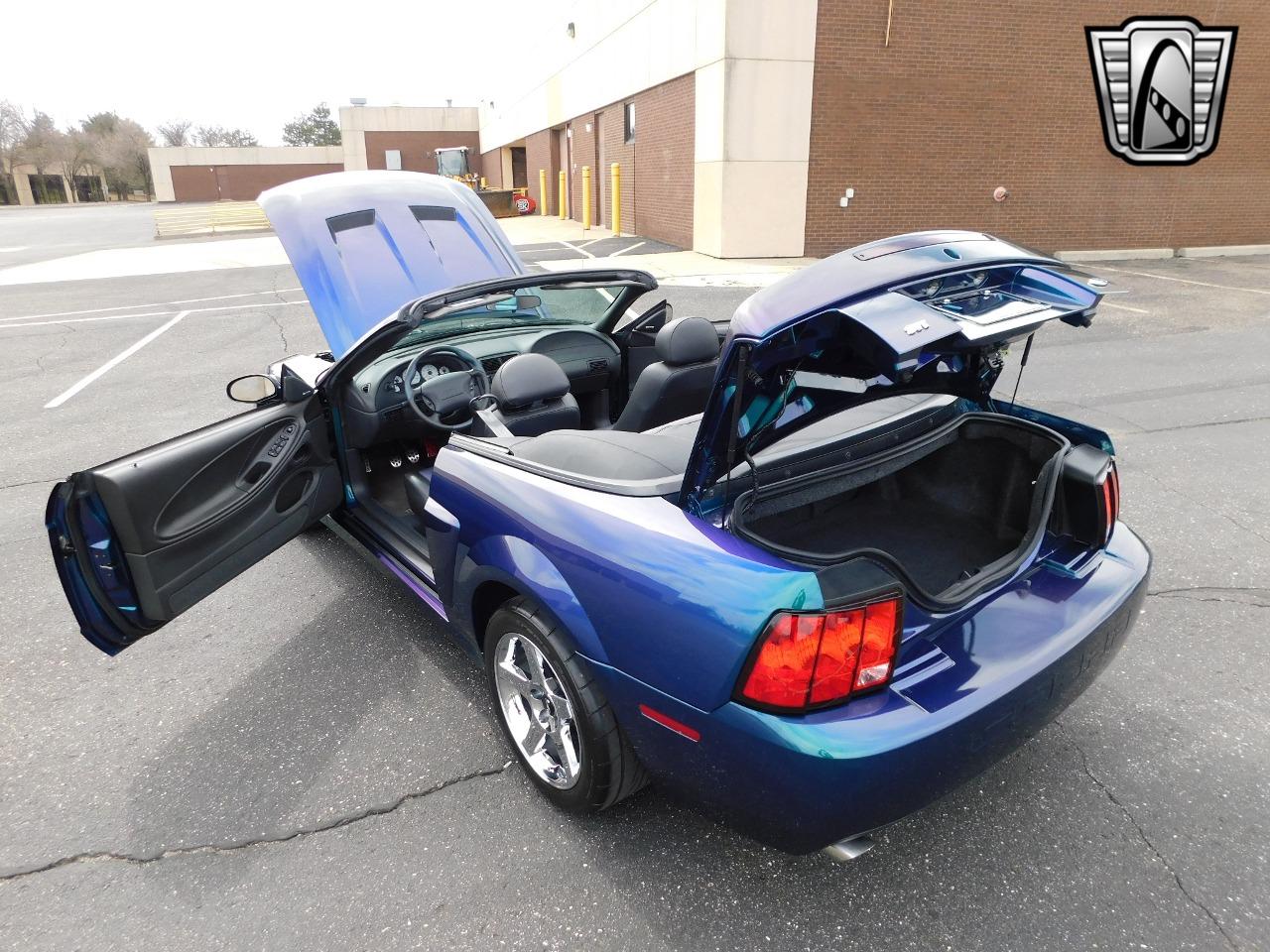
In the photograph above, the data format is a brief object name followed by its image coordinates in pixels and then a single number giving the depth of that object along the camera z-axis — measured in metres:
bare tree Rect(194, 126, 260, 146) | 92.50
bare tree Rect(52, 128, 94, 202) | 76.88
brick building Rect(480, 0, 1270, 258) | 13.88
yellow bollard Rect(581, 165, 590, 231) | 23.15
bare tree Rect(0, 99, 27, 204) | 72.50
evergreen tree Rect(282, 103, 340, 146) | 84.62
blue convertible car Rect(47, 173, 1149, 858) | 1.68
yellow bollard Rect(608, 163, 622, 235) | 20.59
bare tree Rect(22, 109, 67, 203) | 74.19
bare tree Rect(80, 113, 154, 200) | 76.56
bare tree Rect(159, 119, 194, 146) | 91.62
